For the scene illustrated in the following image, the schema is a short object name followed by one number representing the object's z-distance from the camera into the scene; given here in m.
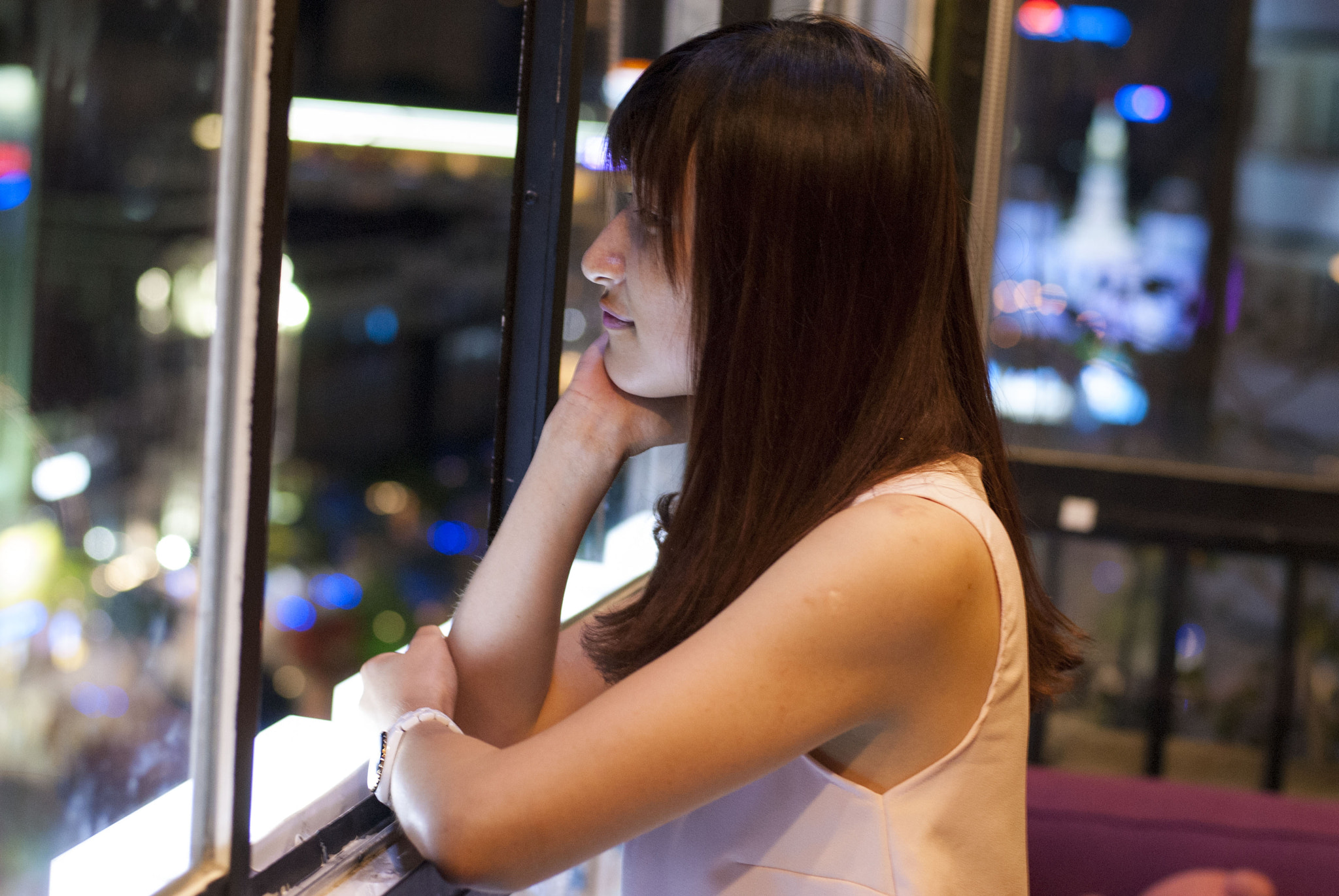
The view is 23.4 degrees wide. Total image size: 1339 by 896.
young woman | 1.78
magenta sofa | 2.84
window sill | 1.89
